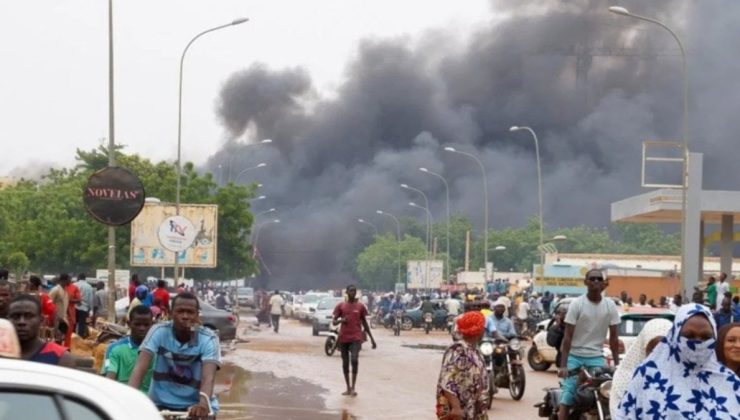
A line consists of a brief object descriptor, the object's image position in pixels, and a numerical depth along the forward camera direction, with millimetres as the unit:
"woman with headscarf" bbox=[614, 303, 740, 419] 6297
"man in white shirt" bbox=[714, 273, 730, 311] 29567
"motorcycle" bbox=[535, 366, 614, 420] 11148
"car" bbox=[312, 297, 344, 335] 45375
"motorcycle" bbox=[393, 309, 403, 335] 48603
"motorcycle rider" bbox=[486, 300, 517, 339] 20156
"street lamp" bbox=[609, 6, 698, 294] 31531
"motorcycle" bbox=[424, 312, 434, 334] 50812
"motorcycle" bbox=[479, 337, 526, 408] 20061
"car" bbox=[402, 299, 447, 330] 51844
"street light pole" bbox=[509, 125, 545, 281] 50669
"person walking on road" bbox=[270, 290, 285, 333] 46469
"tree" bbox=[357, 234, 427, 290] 125000
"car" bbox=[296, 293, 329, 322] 59738
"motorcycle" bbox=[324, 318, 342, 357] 31798
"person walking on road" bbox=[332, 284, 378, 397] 19781
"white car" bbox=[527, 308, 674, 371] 19241
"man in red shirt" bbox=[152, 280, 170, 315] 25750
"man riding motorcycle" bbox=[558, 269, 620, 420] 12211
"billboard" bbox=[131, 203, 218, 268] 40594
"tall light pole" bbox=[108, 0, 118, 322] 21344
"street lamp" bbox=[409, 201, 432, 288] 77075
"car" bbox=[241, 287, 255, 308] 80375
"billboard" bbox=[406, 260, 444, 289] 77188
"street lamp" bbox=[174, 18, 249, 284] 38047
